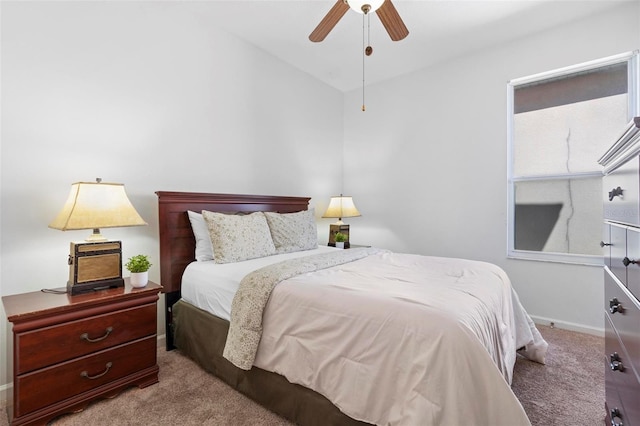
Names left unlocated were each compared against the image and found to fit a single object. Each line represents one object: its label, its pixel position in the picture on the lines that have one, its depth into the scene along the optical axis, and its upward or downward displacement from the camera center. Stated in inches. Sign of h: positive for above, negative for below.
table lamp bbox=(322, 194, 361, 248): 146.9 +0.0
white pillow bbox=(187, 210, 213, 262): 95.2 -8.2
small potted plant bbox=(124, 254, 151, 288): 75.8 -15.3
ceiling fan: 70.6 +49.2
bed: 42.7 -22.8
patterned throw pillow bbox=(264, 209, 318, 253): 110.4 -7.4
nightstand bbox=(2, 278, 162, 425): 58.0 -29.6
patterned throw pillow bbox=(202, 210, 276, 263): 91.0 -8.1
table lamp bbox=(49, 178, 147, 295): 67.4 -3.0
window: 108.5 +24.4
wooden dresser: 37.3 -9.0
